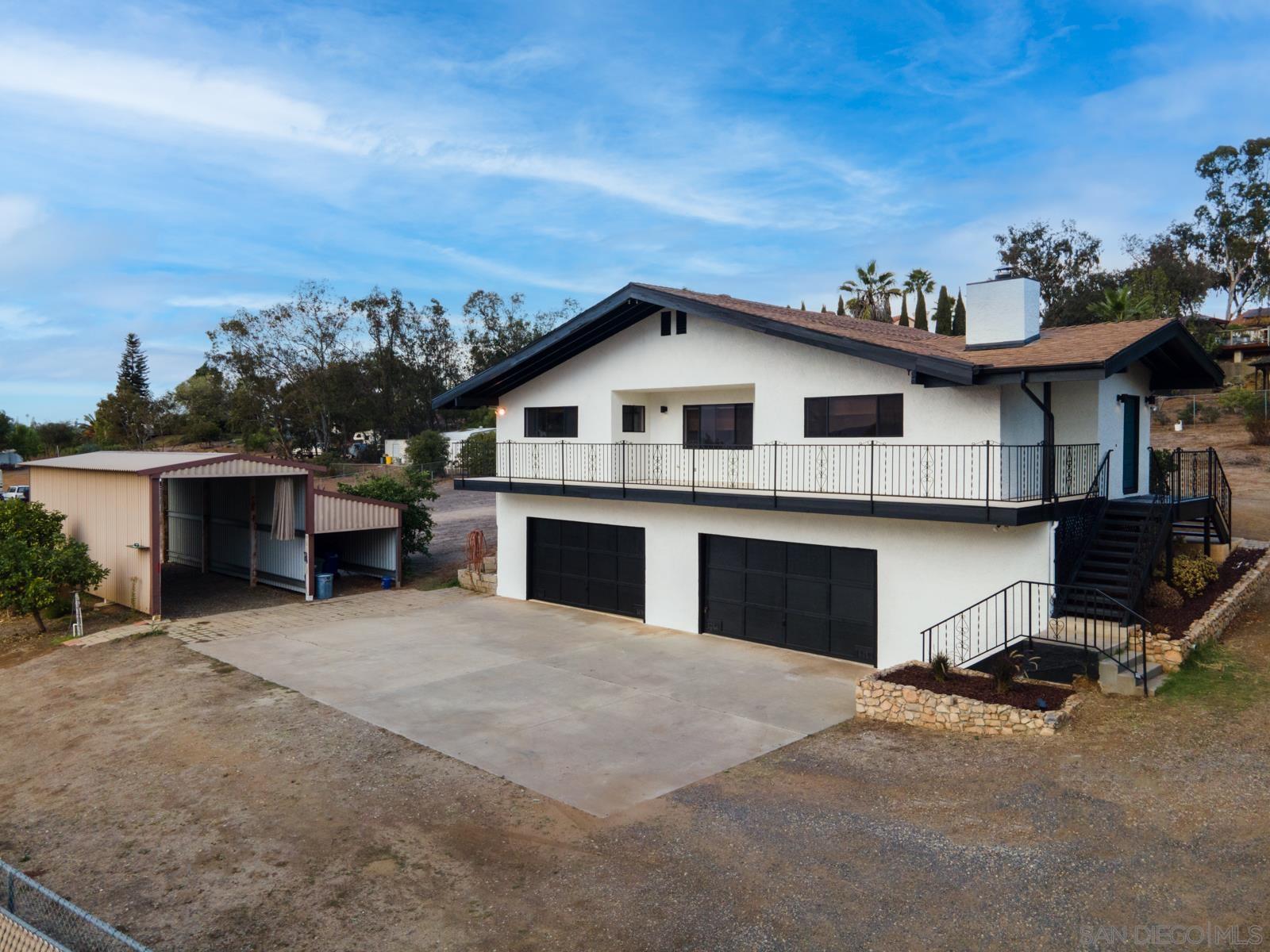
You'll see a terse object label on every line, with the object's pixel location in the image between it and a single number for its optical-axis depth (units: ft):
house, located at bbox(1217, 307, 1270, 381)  185.16
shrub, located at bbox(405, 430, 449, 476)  180.45
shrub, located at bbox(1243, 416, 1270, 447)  119.75
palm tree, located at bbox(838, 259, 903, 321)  189.37
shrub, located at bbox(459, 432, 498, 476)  156.87
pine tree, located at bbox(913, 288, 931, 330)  208.23
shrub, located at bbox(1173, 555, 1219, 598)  53.36
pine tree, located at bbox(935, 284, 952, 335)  198.70
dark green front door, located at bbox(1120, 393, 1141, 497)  59.62
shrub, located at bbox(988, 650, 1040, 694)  39.22
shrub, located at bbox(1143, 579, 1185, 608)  50.39
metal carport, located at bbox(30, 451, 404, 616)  65.57
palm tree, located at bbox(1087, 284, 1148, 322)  134.92
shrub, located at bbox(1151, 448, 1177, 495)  59.69
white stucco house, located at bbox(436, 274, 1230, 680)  46.98
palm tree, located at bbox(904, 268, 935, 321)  206.08
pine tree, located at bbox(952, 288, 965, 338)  199.62
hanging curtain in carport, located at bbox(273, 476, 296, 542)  71.82
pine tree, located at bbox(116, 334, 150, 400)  323.37
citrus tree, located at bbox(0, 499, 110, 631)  60.44
